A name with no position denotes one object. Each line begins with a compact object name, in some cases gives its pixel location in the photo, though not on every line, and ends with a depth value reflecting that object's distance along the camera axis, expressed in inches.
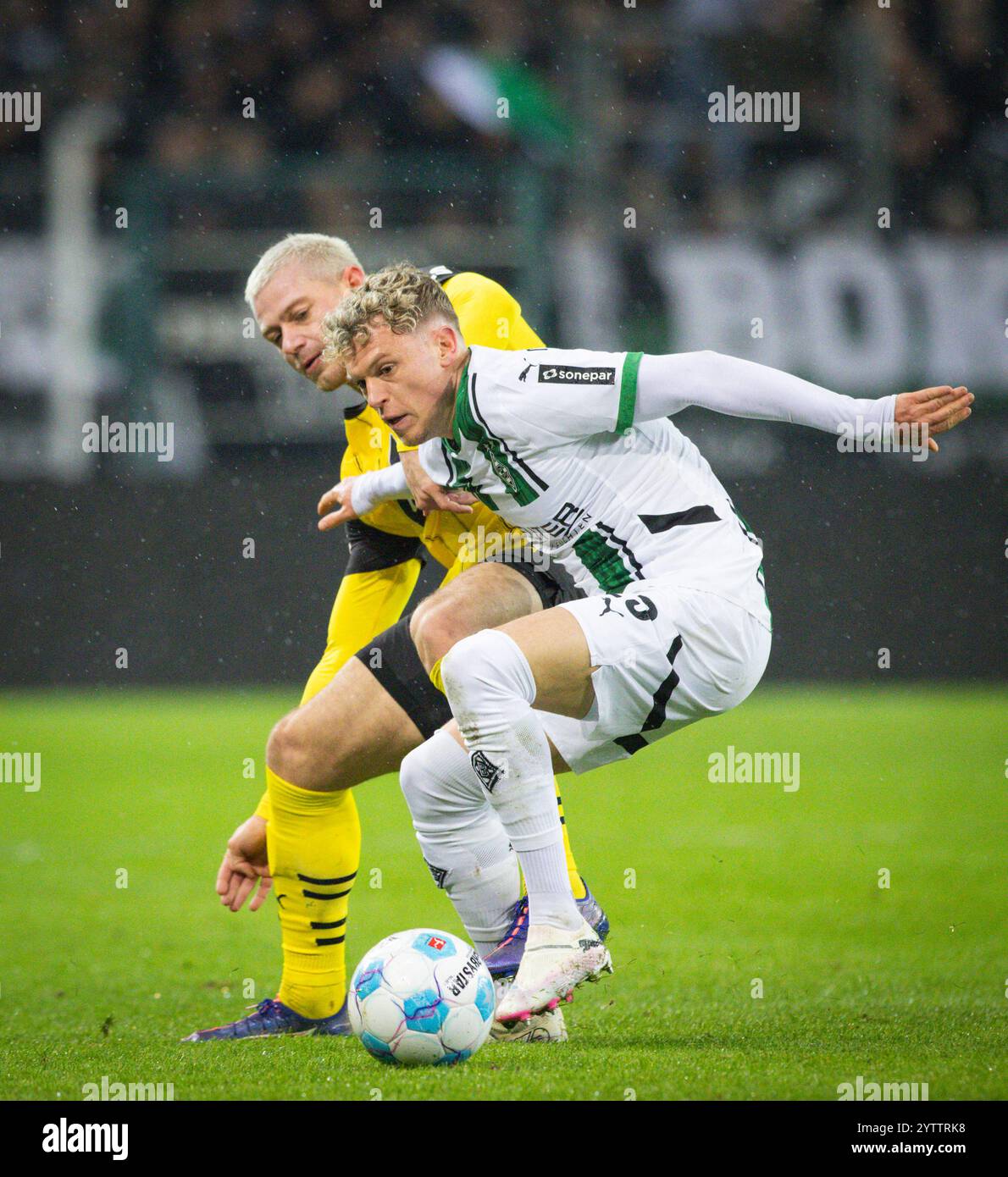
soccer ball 126.0
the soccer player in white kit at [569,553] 127.4
